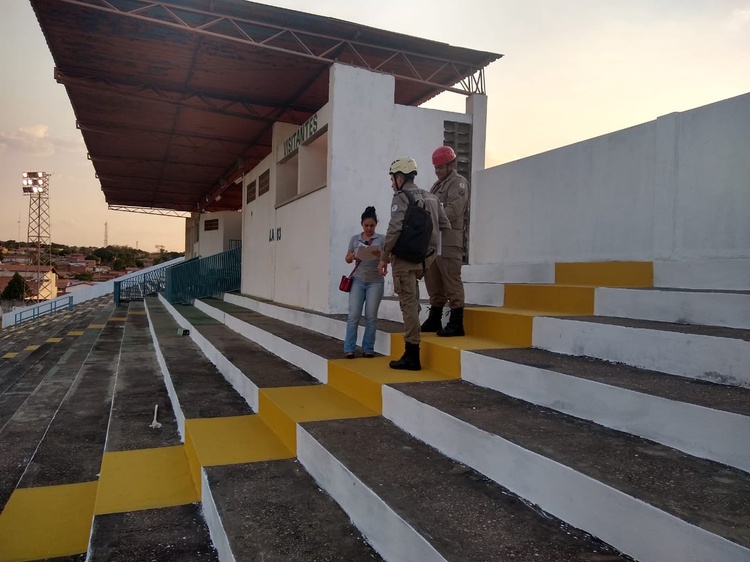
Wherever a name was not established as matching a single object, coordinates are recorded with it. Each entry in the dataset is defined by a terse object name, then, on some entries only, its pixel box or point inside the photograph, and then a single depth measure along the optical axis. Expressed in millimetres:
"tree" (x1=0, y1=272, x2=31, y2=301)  48906
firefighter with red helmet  3988
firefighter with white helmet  3494
